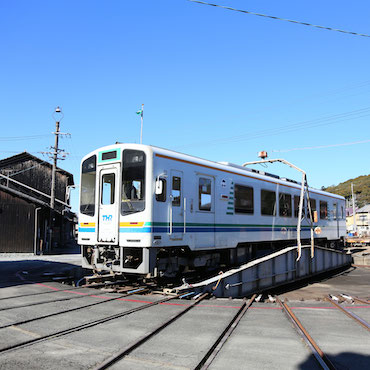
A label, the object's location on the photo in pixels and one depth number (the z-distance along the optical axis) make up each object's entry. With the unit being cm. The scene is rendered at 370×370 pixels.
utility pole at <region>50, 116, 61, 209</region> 2792
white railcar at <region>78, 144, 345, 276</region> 920
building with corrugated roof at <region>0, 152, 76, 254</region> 2409
